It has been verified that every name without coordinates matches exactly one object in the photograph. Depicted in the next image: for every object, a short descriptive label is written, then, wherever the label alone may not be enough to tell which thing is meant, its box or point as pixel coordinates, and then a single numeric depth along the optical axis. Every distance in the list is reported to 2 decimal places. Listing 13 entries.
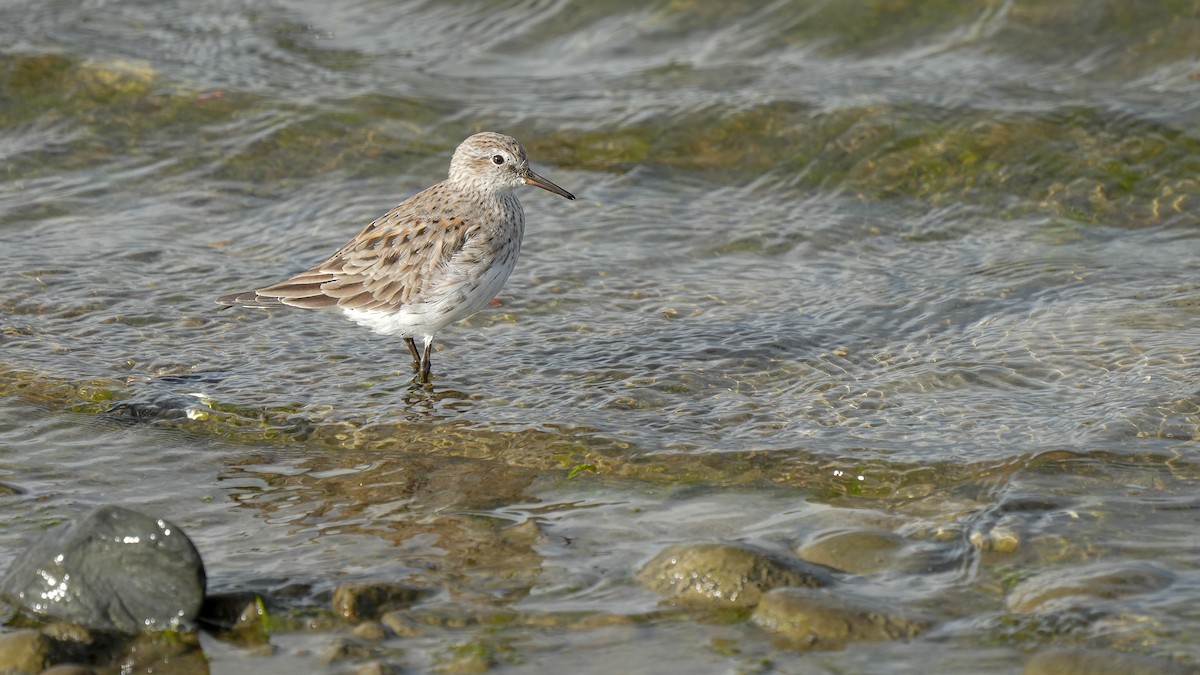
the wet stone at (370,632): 10.03
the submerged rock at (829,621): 9.78
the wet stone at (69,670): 9.41
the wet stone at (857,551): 10.82
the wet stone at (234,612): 10.30
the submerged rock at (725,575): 10.39
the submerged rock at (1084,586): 10.06
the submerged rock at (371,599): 10.33
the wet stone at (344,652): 9.75
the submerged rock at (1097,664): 9.16
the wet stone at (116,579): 9.98
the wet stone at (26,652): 9.52
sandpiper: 15.01
